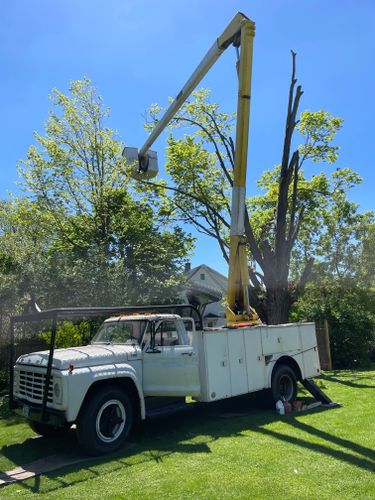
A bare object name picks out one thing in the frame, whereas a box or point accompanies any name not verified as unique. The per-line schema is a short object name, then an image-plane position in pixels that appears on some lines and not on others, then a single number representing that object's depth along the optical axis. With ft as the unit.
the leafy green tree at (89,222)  53.57
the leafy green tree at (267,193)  54.95
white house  116.67
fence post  53.78
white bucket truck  21.95
